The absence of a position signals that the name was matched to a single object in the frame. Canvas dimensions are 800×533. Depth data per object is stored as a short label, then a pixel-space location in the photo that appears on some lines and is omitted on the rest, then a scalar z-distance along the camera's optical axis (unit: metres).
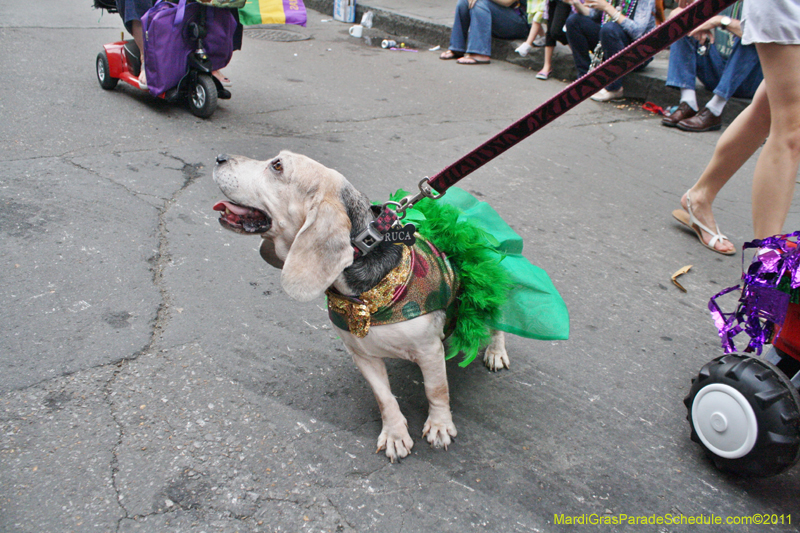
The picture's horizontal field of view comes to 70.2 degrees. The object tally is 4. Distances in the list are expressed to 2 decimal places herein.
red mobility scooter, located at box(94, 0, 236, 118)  5.12
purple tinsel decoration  1.95
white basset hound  1.92
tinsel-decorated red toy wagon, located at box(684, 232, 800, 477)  1.88
